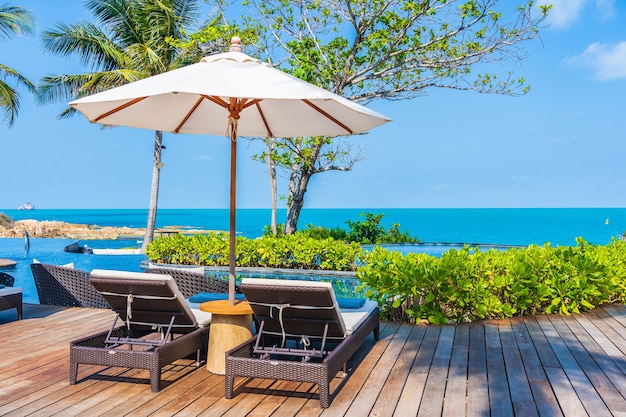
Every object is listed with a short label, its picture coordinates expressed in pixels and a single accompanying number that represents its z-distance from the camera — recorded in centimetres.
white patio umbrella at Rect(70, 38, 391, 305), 347
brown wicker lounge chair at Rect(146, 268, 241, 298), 602
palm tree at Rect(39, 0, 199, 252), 1742
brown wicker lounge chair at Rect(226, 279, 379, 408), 358
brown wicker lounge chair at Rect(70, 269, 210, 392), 375
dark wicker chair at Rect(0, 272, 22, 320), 573
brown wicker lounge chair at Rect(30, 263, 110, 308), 652
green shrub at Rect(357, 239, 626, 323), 590
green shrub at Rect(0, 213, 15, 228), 3092
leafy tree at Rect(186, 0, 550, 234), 1180
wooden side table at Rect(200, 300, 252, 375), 411
